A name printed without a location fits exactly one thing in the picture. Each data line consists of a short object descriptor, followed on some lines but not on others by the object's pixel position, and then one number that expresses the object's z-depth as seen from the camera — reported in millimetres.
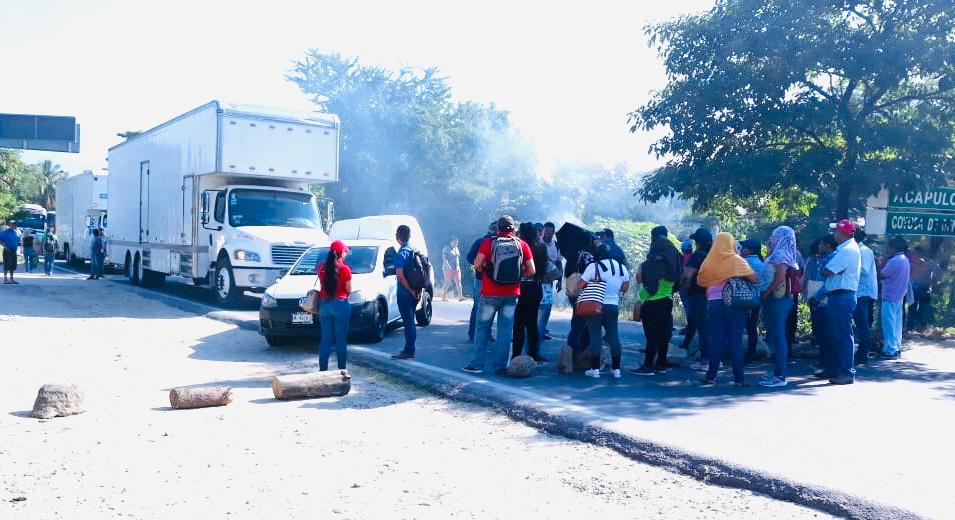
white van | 11969
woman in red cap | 9305
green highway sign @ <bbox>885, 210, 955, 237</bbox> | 13961
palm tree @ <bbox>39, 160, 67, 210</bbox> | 79550
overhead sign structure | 26797
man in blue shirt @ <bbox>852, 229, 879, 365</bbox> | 11215
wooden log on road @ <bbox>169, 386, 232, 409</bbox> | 8070
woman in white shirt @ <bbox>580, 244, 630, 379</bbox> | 9352
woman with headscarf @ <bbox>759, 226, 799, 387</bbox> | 8930
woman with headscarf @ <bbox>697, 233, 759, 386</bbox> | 8828
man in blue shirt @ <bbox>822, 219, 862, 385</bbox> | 9234
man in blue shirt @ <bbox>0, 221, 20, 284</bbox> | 22578
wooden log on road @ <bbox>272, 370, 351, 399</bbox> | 8516
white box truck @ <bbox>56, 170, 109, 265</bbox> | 32156
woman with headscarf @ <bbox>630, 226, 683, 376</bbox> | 9375
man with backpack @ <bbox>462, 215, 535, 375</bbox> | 9133
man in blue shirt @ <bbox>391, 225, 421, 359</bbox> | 10133
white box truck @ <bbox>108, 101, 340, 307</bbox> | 17344
